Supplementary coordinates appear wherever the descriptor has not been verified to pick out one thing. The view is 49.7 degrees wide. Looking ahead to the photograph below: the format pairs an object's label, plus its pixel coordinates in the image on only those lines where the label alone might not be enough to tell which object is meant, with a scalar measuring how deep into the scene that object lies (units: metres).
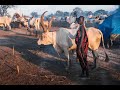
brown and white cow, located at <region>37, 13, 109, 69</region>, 4.54
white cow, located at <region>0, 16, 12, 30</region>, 10.24
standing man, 4.02
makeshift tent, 6.18
